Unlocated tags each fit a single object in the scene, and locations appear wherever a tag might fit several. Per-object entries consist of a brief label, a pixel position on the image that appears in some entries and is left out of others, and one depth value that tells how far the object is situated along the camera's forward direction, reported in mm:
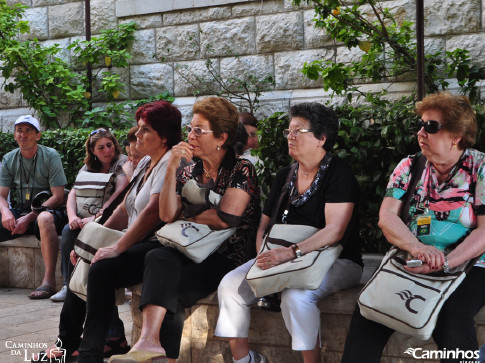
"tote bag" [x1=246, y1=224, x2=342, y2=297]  3924
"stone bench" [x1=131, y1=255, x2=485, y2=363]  3889
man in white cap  7250
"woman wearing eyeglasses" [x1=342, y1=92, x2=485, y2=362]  3611
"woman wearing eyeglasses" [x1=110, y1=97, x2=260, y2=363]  4207
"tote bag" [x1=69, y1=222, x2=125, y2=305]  4840
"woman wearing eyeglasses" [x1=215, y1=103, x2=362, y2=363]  3967
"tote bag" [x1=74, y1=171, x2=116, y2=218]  6613
